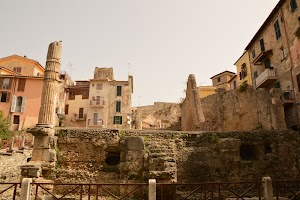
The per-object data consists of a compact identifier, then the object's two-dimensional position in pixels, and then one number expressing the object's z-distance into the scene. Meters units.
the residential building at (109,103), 35.59
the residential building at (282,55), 18.09
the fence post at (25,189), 8.23
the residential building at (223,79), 38.29
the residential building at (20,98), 30.55
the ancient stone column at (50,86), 12.23
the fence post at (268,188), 8.58
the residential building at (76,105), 36.50
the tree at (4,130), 25.47
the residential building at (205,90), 35.84
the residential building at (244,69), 27.67
